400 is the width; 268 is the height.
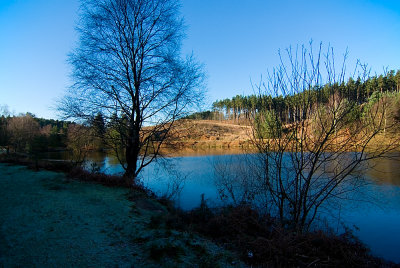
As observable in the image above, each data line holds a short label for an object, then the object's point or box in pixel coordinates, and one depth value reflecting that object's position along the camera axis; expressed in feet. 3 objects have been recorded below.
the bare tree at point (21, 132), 111.96
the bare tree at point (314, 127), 13.69
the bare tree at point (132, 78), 27.20
